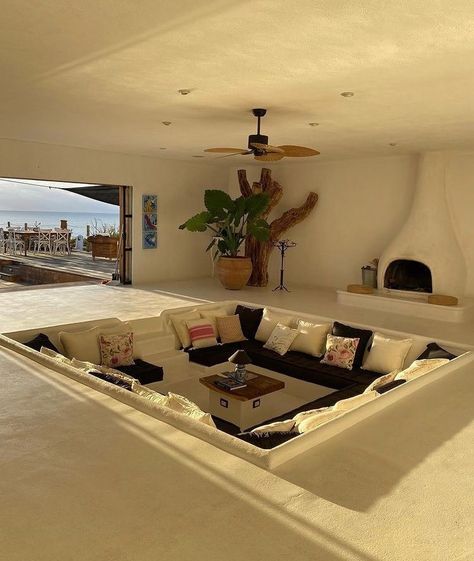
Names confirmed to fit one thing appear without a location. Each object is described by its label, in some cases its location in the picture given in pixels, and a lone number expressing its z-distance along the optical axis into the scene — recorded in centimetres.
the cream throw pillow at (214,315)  670
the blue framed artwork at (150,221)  1026
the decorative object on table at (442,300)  765
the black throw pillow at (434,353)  488
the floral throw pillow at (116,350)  535
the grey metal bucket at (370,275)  919
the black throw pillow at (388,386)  385
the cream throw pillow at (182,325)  642
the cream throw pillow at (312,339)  605
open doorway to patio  1023
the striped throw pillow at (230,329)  666
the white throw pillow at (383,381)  421
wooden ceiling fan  550
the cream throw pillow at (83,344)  524
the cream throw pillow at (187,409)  312
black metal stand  1011
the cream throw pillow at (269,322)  654
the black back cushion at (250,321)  689
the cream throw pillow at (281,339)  615
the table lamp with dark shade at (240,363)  508
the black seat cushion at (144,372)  531
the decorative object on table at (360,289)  863
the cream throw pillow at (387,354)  532
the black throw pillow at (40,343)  488
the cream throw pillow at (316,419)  318
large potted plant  945
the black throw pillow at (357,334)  566
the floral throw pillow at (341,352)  559
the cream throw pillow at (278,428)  314
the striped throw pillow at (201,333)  639
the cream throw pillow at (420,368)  426
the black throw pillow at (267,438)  297
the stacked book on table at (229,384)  502
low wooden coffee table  496
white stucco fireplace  840
